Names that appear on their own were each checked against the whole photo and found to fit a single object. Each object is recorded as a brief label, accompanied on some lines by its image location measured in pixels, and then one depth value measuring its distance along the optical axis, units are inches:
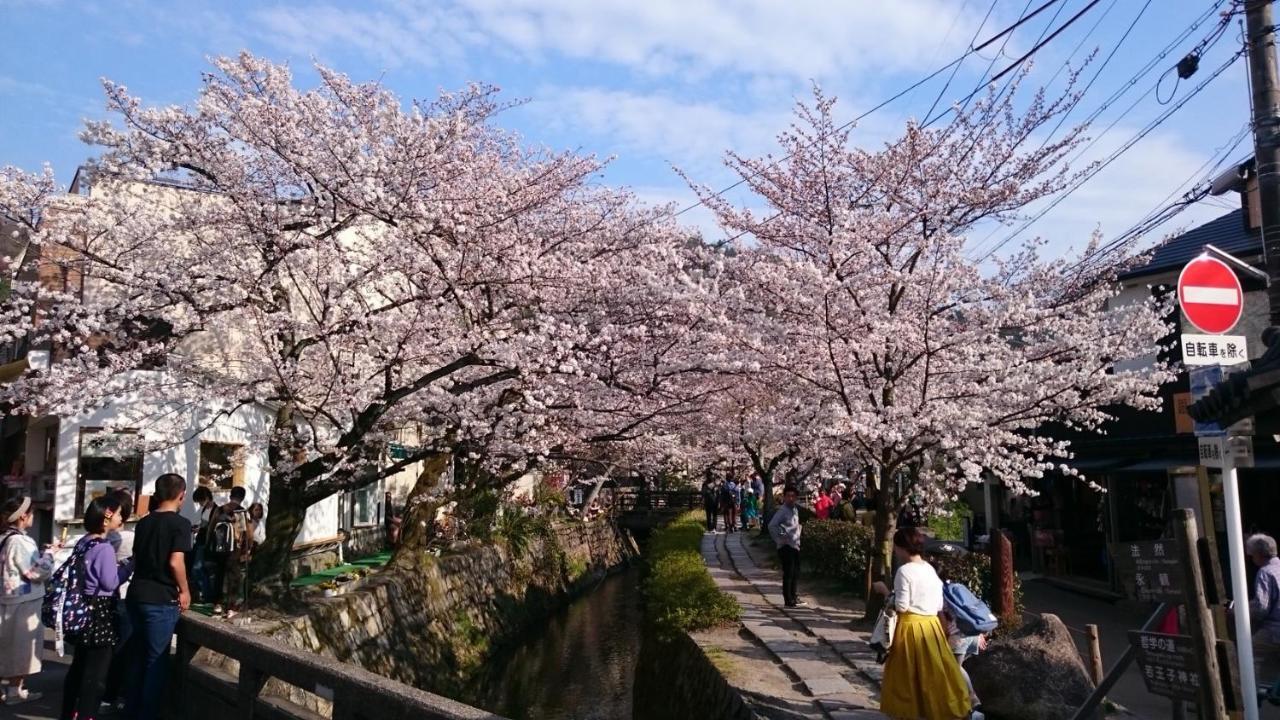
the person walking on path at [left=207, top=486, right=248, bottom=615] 407.2
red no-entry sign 242.7
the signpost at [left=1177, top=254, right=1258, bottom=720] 207.2
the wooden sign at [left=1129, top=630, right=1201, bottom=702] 184.5
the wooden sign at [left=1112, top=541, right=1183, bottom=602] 193.2
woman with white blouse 221.9
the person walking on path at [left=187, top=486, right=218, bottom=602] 425.1
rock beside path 270.2
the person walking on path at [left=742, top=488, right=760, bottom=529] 1214.3
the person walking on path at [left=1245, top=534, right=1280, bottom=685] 282.2
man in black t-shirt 235.0
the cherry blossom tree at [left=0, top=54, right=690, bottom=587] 389.1
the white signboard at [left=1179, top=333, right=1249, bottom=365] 236.1
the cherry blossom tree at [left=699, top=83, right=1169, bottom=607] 387.2
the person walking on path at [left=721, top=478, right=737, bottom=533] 1197.7
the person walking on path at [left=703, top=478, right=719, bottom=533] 1189.7
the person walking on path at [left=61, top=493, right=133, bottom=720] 238.8
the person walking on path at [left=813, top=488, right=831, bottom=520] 846.5
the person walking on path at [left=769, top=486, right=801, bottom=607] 474.9
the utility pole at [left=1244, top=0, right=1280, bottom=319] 286.8
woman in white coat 281.6
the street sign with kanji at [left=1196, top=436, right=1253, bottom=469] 226.7
